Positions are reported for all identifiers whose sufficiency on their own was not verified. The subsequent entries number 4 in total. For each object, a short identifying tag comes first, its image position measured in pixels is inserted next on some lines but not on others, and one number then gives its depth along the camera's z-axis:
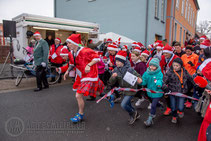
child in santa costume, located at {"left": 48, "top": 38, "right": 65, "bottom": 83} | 7.41
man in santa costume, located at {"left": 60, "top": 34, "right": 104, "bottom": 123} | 3.54
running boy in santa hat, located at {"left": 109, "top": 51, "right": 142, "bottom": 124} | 3.47
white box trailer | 9.05
